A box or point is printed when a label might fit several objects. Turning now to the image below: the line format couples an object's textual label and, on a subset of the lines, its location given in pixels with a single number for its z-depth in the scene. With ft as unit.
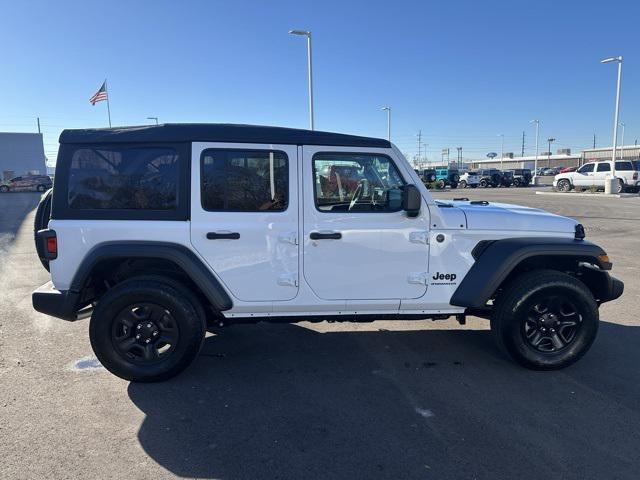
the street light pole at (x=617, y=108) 92.78
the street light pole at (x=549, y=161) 373.61
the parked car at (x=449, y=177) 139.85
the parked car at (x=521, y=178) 140.97
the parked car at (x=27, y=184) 121.90
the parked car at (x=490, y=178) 138.21
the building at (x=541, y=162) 360.81
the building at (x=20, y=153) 174.60
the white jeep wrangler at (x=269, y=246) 11.80
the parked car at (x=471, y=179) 138.92
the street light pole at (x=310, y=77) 75.10
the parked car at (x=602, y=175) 94.53
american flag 102.32
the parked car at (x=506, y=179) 139.85
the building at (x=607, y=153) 263.06
